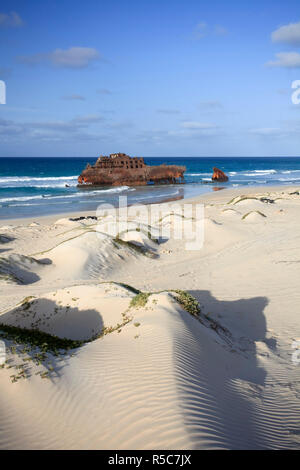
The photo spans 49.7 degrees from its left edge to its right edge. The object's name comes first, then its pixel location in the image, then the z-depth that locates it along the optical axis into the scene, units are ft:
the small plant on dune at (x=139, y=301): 28.68
